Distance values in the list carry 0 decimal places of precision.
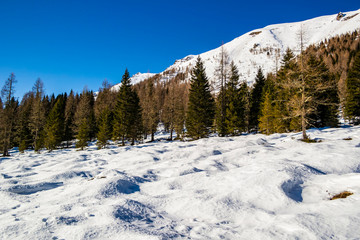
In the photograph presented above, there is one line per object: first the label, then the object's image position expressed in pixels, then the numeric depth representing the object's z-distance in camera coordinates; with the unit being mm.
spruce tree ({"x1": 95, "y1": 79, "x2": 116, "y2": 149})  24458
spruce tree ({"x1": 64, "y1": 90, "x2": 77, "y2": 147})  37531
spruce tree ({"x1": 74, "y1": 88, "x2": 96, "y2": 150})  25000
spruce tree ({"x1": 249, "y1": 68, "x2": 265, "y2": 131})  30609
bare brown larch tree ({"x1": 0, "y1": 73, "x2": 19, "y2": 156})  24169
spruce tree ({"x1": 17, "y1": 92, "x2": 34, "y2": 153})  31891
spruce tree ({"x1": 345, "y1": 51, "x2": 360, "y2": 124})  25781
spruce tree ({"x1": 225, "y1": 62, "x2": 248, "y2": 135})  25297
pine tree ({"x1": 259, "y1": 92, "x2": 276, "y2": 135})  23766
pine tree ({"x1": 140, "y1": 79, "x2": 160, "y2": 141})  34969
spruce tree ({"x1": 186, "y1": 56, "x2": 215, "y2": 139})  22297
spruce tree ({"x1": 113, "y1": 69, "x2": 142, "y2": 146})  25719
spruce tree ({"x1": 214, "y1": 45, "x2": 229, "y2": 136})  22969
